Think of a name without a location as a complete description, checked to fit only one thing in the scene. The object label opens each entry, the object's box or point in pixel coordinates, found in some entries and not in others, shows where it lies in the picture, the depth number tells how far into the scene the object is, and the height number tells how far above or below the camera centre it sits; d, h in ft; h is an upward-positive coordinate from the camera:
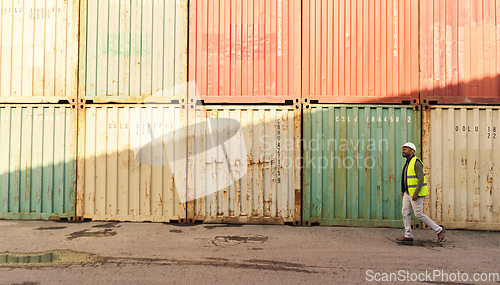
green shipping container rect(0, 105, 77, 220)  24.52 -1.04
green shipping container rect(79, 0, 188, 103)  24.66 +8.20
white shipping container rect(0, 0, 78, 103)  24.98 +8.14
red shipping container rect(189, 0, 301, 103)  24.48 +8.25
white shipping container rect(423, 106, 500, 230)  22.91 -1.17
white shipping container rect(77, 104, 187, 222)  24.09 -1.10
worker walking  19.13 -2.61
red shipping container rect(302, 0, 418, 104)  24.02 +8.00
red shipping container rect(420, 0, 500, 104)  23.58 +7.79
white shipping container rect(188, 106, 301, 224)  23.81 -1.23
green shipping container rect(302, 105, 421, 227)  23.40 -0.91
